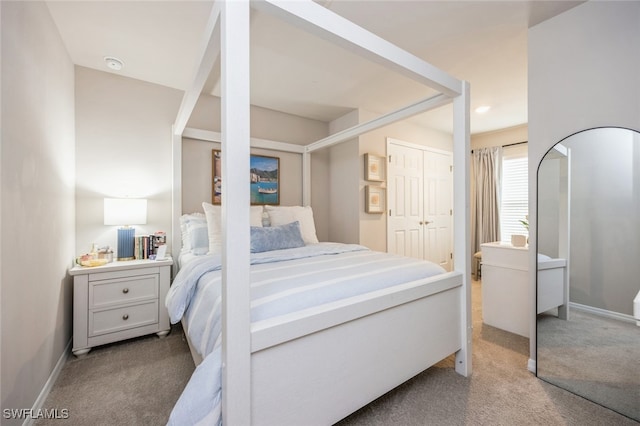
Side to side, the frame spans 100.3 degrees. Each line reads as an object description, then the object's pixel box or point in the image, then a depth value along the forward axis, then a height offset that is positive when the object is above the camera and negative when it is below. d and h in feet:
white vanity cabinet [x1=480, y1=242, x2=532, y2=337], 8.09 -2.39
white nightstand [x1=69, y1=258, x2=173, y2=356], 6.85 -2.43
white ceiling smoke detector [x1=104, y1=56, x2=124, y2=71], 7.63 +4.41
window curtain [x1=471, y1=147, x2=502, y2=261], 14.62 +0.97
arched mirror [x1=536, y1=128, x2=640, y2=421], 5.14 -1.17
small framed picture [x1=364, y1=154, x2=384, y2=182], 11.75 +2.01
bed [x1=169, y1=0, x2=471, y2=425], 3.09 -1.66
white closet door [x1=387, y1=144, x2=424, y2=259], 12.68 +0.55
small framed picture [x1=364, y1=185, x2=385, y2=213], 11.78 +0.61
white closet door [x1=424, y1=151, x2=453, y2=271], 14.26 +0.26
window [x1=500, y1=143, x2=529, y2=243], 13.84 +1.11
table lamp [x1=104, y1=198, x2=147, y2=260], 7.70 -0.12
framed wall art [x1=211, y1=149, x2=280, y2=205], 11.05 +1.40
